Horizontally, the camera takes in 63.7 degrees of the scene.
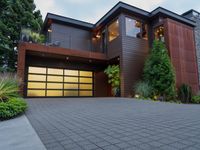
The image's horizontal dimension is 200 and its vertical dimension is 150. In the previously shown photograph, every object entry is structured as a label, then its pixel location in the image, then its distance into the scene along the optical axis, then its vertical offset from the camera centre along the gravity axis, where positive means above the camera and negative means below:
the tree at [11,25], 11.97 +4.98
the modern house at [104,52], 11.46 +2.63
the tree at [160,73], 10.10 +1.02
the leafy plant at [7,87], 5.76 +0.06
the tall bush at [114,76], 11.82 +0.94
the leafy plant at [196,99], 11.61 -0.78
